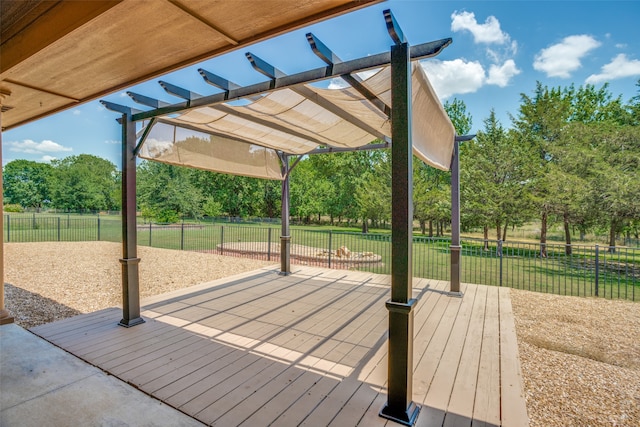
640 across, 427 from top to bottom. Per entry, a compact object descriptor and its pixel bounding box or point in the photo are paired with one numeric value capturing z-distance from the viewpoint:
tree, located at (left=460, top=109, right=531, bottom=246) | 13.46
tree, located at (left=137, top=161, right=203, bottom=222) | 28.92
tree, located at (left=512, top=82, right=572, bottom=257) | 13.02
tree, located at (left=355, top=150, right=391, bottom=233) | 19.42
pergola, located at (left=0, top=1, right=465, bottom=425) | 2.03
